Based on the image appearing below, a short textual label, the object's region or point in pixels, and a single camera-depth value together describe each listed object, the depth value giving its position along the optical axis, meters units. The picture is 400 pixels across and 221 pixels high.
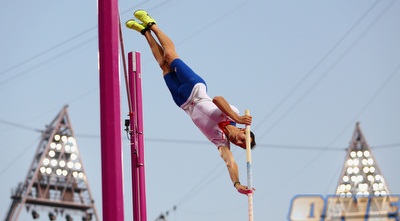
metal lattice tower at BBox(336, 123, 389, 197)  38.18
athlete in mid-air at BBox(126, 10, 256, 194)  11.33
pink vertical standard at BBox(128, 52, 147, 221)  12.13
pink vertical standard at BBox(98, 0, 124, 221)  8.28
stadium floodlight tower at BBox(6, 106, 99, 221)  38.23
